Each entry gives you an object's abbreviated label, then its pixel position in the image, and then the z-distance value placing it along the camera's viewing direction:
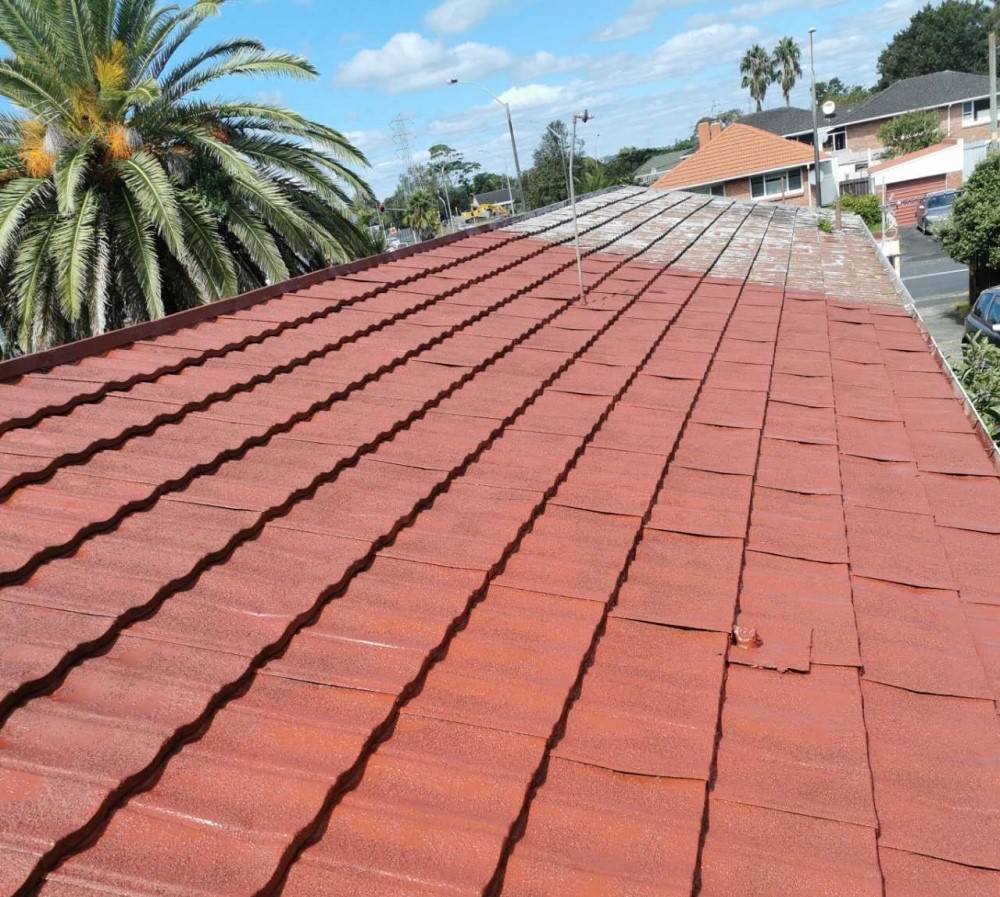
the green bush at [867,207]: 36.84
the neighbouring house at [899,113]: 67.06
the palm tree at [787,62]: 97.81
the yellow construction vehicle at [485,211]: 80.25
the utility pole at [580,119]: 7.21
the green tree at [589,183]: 36.72
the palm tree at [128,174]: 10.18
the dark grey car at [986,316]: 17.07
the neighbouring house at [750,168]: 50.09
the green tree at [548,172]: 72.62
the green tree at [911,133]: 65.38
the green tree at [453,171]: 107.94
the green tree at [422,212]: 66.06
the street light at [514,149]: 30.35
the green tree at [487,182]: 140.62
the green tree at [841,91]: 108.56
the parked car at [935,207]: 43.03
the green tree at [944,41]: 102.19
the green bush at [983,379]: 7.32
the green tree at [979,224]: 26.08
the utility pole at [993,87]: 35.09
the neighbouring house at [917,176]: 52.03
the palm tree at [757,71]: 99.00
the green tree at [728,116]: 107.94
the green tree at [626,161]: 90.81
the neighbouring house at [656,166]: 71.44
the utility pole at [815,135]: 27.16
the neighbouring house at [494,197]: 99.53
